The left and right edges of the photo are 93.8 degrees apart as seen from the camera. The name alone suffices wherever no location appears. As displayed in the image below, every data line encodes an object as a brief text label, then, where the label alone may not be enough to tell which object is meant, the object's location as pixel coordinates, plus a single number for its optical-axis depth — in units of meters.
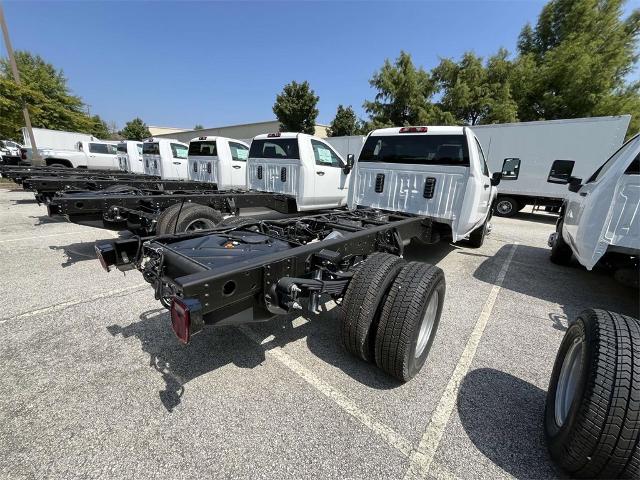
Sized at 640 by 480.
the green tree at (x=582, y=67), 20.02
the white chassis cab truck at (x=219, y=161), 8.77
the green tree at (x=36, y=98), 14.23
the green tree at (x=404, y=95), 24.92
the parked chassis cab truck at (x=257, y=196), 4.22
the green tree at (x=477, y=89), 22.20
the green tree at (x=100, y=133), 40.94
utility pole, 14.03
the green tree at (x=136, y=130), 50.31
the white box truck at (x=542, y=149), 9.29
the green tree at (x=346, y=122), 31.38
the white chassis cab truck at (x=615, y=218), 2.98
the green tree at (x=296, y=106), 28.42
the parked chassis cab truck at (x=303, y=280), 1.77
